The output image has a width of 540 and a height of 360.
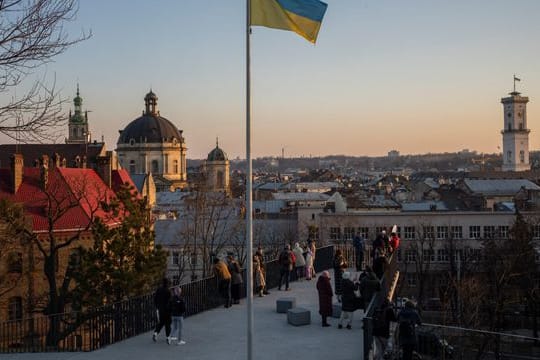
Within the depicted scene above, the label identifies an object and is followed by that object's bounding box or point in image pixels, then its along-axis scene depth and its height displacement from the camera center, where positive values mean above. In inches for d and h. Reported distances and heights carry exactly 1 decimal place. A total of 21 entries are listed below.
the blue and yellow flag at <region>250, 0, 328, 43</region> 520.7 +120.4
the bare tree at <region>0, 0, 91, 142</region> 576.7 +115.7
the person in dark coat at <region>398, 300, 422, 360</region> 543.8 -123.6
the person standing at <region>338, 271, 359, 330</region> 661.3 -117.5
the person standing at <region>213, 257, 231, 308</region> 785.6 -121.9
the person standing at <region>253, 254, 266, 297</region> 868.1 -134.5
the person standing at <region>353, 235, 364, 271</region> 1026.9 -113.1
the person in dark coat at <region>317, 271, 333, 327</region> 691.4 -124.4
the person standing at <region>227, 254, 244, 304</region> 802.9 -121.2
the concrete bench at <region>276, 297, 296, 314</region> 773.3 -146.8
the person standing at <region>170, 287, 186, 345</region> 634.8 -128.4
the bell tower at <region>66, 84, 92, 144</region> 5068.9 +364.0
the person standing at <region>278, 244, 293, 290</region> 898.1 -121.6
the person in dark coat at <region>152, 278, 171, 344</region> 637.9 -122.1
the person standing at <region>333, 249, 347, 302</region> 822.5 -115.7
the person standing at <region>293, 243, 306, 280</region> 1005.8 -124.6
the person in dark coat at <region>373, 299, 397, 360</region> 546.6 -121.0
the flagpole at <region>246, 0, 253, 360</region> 522.9 -18.0
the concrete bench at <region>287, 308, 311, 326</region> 711.1 -147.7
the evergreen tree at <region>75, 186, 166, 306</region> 961.5 -128.0
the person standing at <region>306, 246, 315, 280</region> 1019.9 -133.3
